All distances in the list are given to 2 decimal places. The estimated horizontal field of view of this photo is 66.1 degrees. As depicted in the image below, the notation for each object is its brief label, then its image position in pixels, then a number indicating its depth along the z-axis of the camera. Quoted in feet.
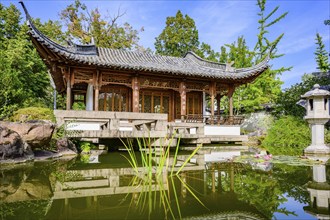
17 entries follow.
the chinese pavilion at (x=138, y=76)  35.94
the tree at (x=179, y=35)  91.04
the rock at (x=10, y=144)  17.69
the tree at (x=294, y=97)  50.48
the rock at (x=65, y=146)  24.17
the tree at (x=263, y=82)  63.93
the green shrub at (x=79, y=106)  57.63
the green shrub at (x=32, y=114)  28.91
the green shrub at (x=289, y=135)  35.99
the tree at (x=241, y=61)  65.92
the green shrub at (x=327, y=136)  34.20
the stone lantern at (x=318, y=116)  25.70
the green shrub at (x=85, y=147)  26.88
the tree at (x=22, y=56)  50.97
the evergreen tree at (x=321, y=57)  74.90
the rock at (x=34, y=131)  20.17
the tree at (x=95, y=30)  76.28
